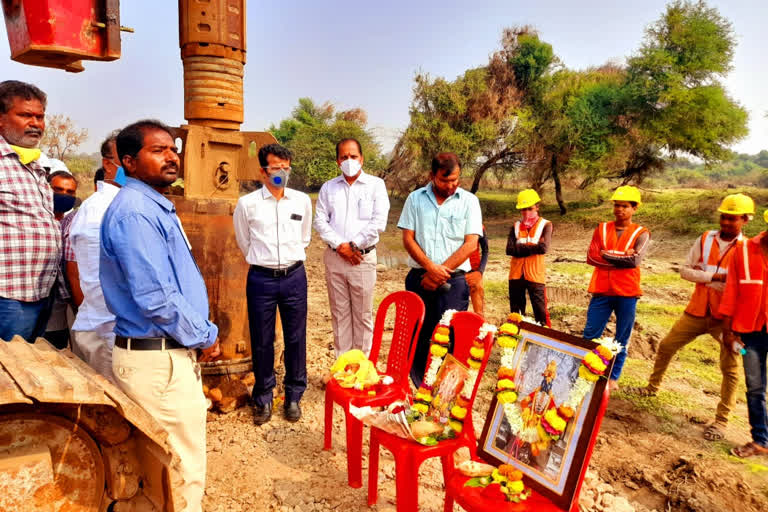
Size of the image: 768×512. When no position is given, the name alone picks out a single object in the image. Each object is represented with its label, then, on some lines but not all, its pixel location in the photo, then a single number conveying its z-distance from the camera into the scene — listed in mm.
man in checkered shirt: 2803
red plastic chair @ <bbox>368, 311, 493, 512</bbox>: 2572
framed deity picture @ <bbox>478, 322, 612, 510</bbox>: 2088
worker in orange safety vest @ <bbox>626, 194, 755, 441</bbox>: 3924
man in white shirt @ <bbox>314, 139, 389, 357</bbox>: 4484
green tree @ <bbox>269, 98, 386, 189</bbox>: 31938
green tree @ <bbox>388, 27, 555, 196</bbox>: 19750
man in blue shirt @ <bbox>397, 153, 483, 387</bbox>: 4008
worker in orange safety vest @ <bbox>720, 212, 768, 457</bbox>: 3502
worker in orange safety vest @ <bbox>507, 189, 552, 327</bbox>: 5574
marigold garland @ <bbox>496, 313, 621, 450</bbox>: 2107
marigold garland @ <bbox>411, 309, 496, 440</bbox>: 2660
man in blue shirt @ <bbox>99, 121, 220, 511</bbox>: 2184
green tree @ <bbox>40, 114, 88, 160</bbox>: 21934
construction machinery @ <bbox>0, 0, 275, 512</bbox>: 1891
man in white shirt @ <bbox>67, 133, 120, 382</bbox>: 2773
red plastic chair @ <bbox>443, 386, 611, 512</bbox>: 2059
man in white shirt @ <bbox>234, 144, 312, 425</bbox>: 3936
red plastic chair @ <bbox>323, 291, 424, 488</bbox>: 3219
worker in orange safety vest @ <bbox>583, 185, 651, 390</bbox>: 4527
